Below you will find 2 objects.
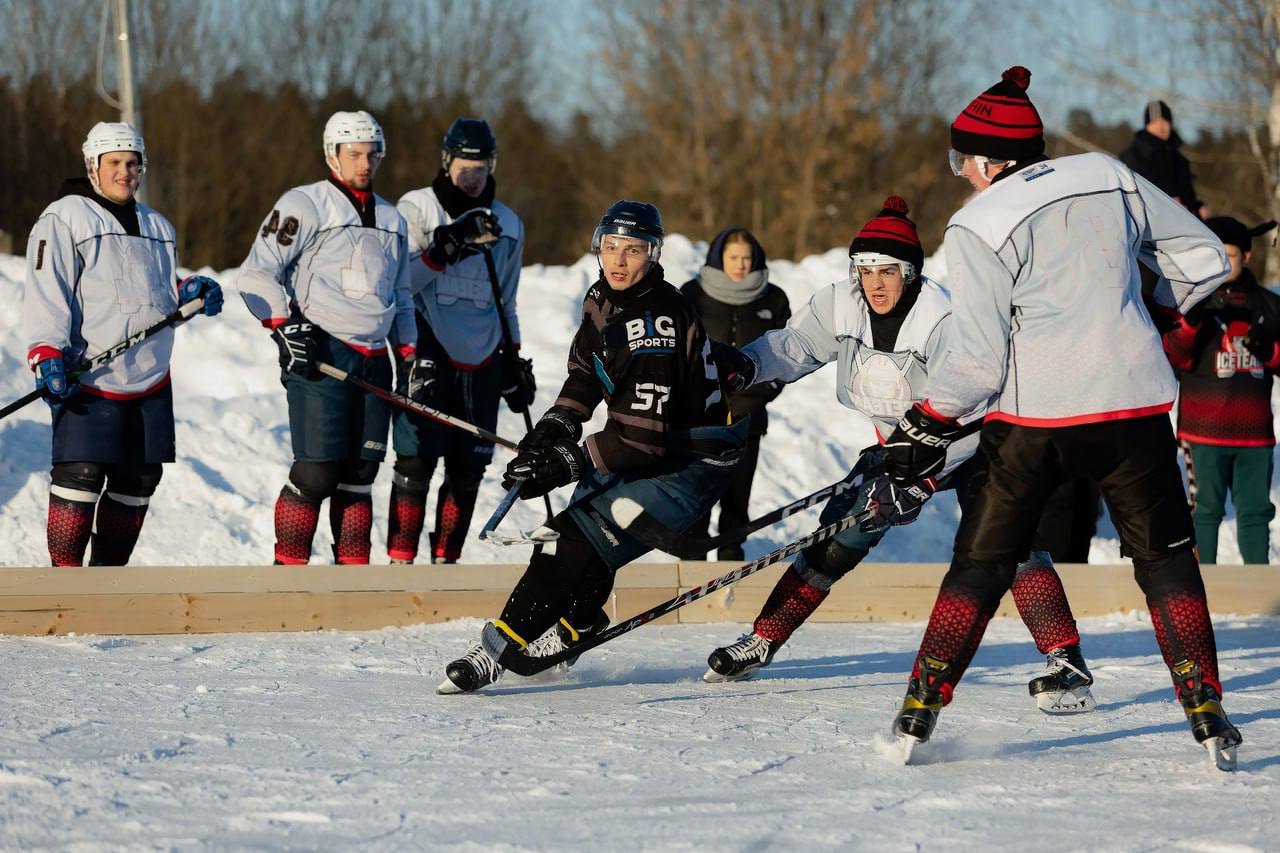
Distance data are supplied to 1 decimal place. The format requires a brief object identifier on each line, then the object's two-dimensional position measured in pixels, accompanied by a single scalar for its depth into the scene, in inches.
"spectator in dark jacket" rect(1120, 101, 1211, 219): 743.1
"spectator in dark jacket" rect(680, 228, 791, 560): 571.5
